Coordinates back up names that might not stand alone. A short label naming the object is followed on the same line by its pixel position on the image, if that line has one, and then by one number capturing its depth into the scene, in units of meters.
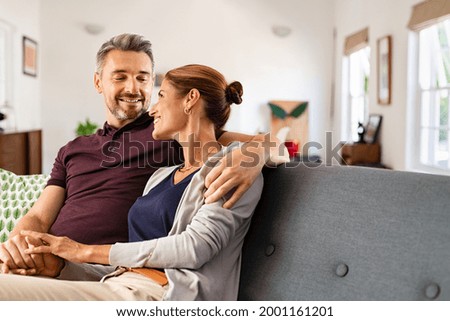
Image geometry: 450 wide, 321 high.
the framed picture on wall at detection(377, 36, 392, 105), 5.91
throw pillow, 2.17
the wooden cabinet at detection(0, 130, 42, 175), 5.70
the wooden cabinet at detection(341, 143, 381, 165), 6.20
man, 1.91
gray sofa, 1.25
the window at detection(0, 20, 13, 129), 6.45
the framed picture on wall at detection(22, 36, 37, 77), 7.31
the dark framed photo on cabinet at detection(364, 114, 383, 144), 6.30
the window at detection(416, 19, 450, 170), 4.99
